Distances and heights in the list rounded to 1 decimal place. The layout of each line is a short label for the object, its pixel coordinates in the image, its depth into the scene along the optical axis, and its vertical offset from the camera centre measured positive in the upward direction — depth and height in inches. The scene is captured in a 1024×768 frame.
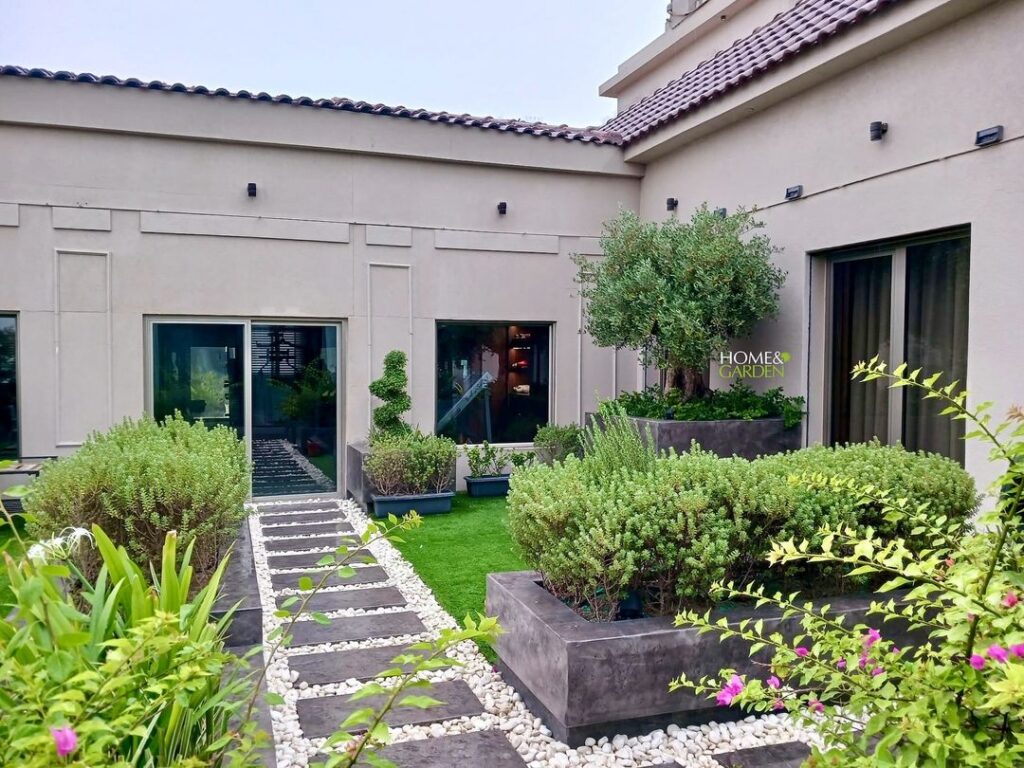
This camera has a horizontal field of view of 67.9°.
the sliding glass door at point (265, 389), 362.3 -18.5
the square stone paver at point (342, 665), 169.8 -72.7
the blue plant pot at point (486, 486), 383.6 -67.4
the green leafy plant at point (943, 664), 64.8 -31.5
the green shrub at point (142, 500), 154.5 -31.2
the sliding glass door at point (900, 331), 253.4 +8.6
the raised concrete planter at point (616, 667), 134.2 -57.4
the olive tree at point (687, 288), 307.4 +27.2
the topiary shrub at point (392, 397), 365.1 -21.7
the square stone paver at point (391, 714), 146.7 -72.0
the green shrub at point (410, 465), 337.4 -51.0
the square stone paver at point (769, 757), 131.6 -71.0
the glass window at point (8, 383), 335.6 -14.8
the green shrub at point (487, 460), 388.2 -55.1
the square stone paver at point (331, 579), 240.5 -73.9
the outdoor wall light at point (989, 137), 227.3 +66.3
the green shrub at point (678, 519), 148.7 -34.0
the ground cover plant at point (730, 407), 316.2 -22.5
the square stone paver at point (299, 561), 263.7 -74.5
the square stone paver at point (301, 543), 289.0 -74.7
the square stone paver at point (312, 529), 315.0 -75.0
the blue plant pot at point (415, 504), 332.2 -67.5
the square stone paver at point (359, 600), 219.1 -73.5
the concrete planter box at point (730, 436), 308.7 -33.6
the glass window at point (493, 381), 402.6 -15.4
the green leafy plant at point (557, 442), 386.3 -45.7
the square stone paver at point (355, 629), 193.6 -73.3
